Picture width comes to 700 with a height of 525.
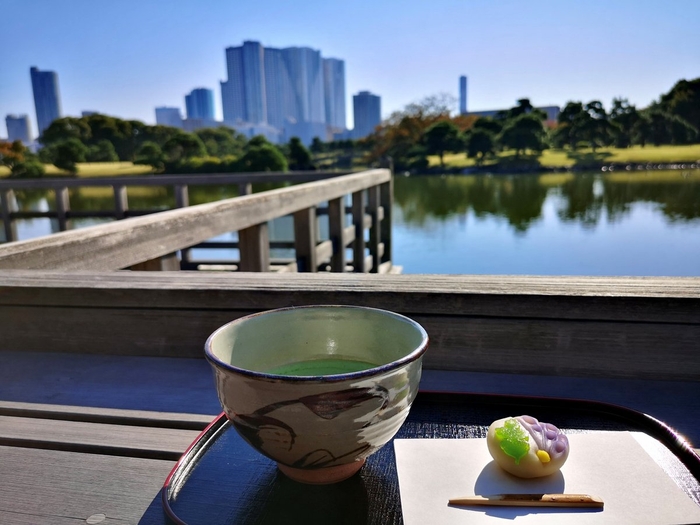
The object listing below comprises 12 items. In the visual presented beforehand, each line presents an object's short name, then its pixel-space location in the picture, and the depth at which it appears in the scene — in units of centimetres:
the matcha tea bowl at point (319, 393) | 43
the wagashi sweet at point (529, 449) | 49
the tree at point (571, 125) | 3331
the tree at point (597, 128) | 3195
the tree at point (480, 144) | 3462
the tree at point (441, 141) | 3584
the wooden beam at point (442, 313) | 94
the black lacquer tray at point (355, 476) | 47
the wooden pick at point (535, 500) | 46
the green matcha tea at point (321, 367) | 56
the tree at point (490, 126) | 3759
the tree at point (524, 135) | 3322
